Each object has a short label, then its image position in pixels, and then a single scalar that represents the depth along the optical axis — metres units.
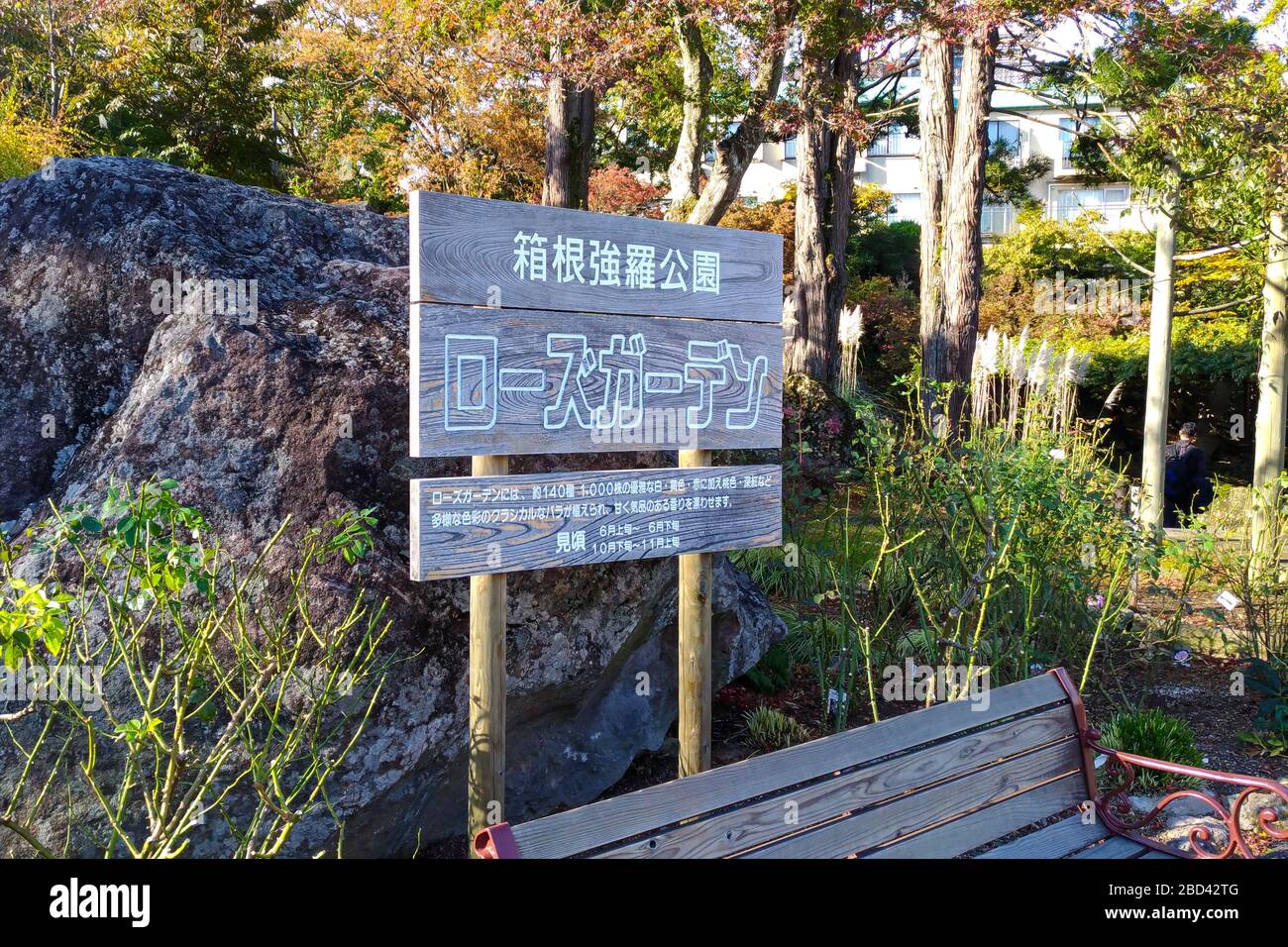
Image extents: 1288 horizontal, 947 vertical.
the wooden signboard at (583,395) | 2.70
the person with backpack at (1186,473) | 8.98
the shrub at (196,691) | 2.34
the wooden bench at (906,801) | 2.10
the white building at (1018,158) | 28.98
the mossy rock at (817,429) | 7.41
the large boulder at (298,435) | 2.99
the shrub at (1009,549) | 4.26
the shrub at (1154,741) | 3.84
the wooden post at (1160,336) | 7.00
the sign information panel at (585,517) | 2.69
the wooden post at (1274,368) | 6.88
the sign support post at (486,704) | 2.81
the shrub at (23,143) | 10.24
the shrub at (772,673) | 4.59
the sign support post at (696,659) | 3.31
